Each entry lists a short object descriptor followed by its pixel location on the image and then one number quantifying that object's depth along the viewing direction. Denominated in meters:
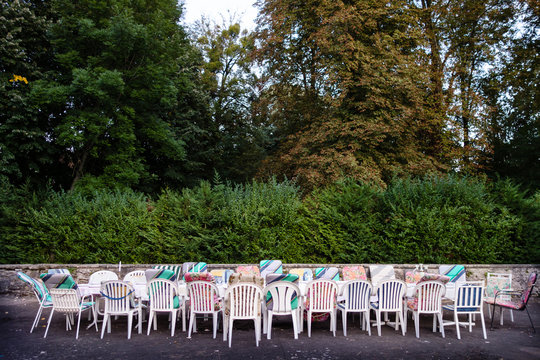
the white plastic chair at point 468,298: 6.84
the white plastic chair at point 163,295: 6.62
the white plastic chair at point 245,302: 6.20
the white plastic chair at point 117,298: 6.52
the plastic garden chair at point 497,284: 7.89
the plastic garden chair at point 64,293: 6.67
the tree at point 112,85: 15.02
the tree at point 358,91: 14.59
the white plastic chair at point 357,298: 6.73
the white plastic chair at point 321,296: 6.64
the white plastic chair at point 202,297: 6.46
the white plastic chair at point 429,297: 6.67
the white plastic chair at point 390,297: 6.71
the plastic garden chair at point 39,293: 6.88
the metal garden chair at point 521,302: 7.00
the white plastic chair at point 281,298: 6.29
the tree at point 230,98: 22.66
